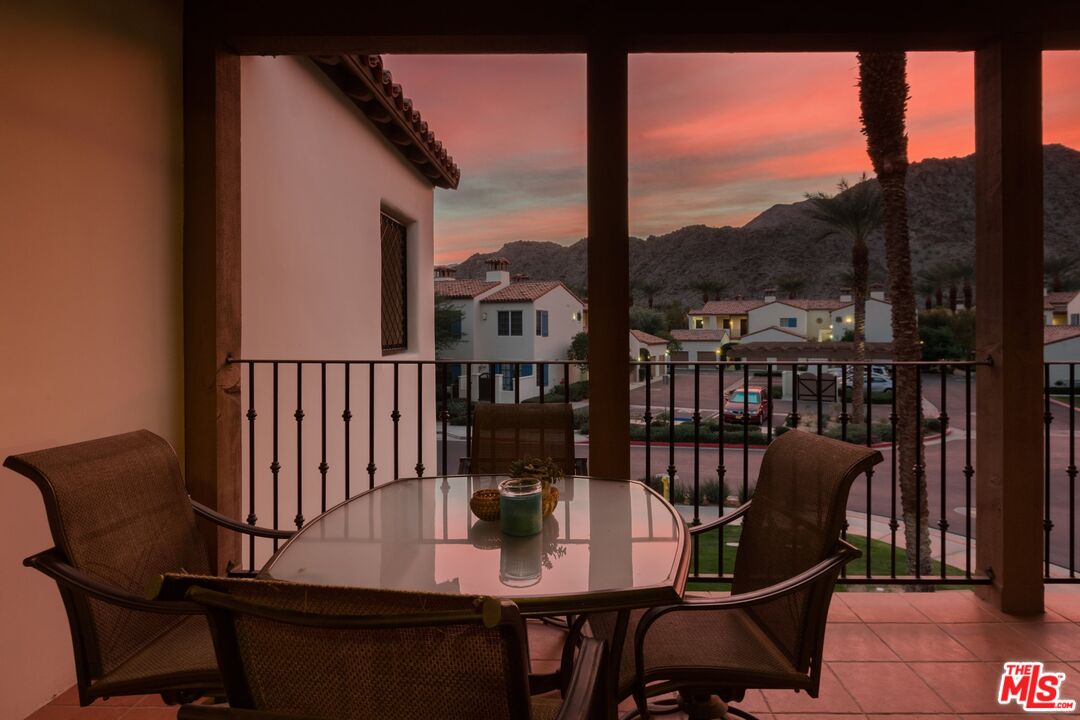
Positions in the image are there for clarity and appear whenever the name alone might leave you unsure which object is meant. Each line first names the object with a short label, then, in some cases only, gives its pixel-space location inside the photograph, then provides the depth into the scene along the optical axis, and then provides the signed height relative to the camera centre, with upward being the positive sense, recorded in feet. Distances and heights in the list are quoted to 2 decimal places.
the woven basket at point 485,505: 5.08 -1.28
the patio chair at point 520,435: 7.54 -1.00
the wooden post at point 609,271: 8.24 +1.21
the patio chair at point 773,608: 4.29 -1.97
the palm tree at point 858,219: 34.35 +8.06
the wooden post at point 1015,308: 8.02 +0.63
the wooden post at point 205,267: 8.30 +1.30
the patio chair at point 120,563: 4.24 -1.58
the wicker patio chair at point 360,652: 2.20 -1.16
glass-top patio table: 3.70 -1.45
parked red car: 56.70 -5.33
